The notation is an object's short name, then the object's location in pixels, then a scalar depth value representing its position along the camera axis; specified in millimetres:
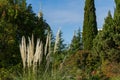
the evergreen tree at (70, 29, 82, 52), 14612
